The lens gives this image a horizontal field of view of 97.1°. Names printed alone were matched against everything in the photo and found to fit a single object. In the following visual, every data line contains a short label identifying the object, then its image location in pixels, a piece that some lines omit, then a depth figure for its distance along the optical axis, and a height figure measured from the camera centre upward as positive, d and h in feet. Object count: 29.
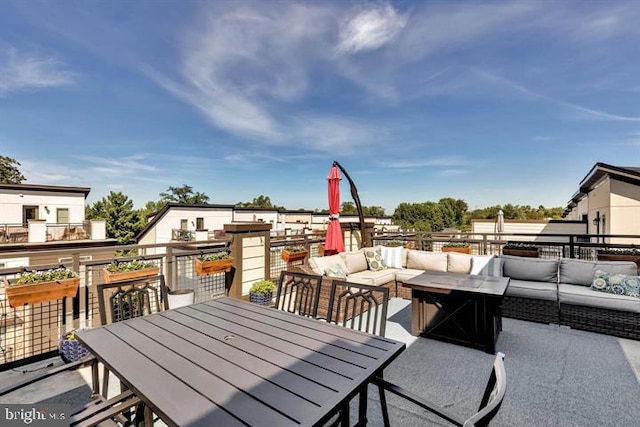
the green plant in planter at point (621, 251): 17.33 -2.55
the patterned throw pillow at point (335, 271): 15.48 -3.15
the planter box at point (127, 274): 10.42 -2.14
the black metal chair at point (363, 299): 4.96 -2.09
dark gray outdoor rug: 6.91 -5.01
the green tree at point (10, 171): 75.51 +13.35
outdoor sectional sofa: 11.51 -3.51
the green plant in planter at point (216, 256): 13.55 -1.94
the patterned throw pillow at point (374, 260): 18.08 -2.95
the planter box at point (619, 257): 16.78 -2.79
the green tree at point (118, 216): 75.97 +0.57
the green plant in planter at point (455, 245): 24.36 -2.80
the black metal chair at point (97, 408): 3.75 -2.67
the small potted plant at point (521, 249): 19.22 -2.58
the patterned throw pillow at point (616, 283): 11.73 -3.09
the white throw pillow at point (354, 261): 17.40 -2.92
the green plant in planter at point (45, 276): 8.43 -1.78
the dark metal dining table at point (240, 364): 3.25 -2.27
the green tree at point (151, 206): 116.60 +4.96
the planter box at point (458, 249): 22.82 -2.95
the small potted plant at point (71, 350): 8.96 -4.19
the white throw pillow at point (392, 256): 18.88 -2.81
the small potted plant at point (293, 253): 18.61 -2.52
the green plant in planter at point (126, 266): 10.67 -1.88
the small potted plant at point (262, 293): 14.37 -3.94
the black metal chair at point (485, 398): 2.58 -1.98
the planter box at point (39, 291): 8.17 -2.18
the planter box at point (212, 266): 13.00 -2.32
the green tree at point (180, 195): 129.18 +10.14
